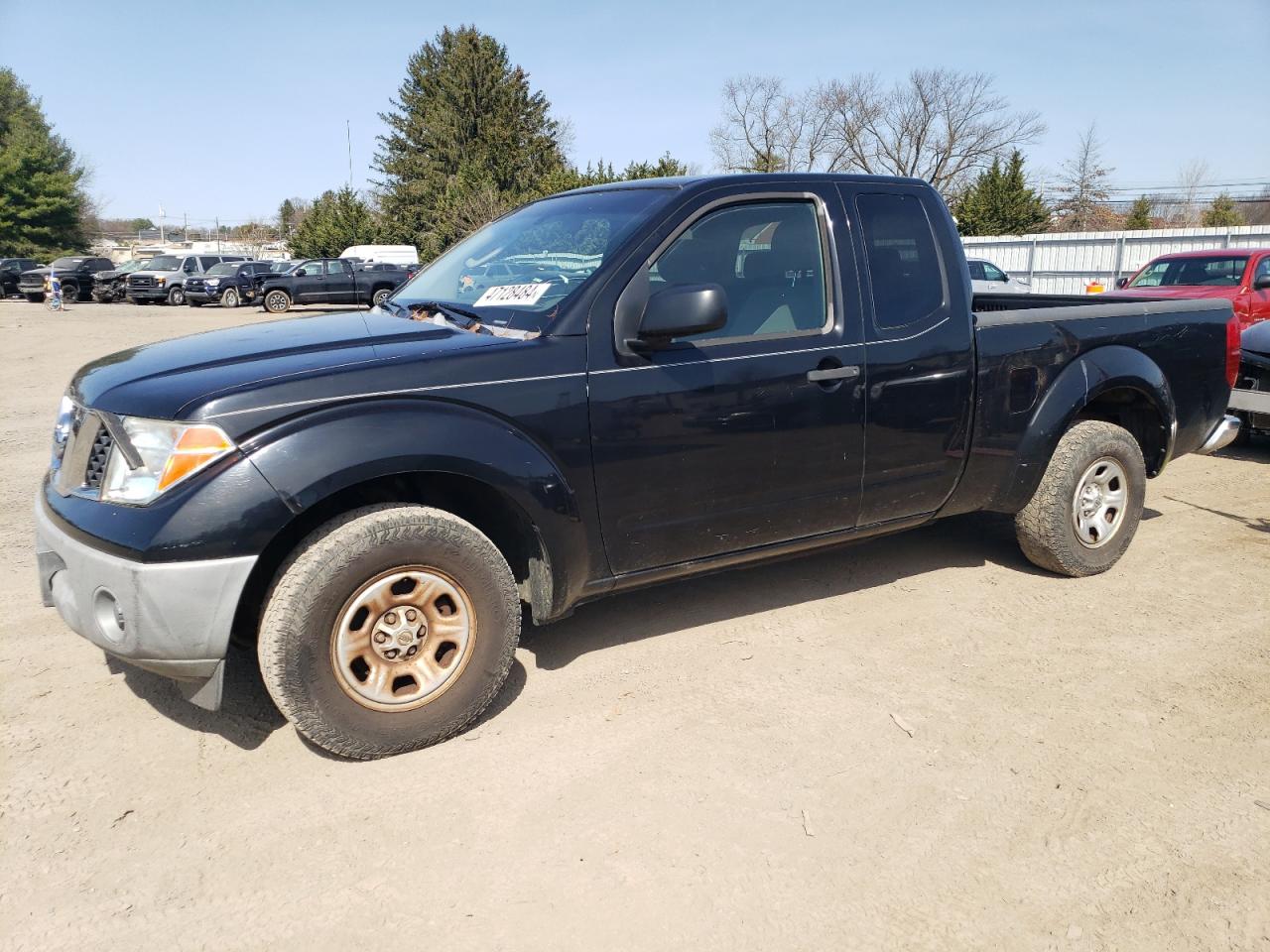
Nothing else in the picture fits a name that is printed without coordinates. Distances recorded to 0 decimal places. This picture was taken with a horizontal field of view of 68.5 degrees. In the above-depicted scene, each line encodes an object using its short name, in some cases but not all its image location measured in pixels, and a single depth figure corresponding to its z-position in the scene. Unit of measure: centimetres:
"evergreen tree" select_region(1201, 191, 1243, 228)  4019
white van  3659
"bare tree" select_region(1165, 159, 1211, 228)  6550
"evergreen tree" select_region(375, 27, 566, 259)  5244
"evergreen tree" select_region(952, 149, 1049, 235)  3903
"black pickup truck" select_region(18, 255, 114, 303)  3588
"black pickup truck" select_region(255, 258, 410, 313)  2869
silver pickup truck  3444
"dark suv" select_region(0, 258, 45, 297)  3872
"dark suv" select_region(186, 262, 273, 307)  3294
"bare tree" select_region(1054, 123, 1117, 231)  5638
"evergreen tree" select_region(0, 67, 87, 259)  5275
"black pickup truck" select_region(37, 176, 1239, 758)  282
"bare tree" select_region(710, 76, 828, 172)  5322
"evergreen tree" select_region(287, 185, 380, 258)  4875
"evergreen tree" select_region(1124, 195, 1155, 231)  4200
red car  1226
